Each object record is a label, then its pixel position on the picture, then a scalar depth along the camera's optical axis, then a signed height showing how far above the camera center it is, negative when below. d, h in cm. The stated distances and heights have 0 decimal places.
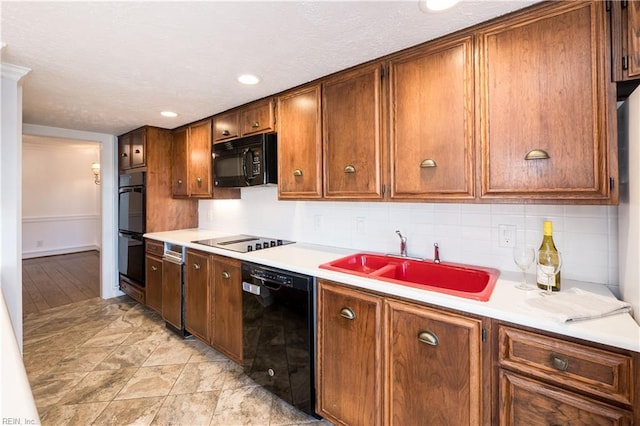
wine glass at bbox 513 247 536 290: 137 -22
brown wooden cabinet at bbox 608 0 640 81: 108 +64
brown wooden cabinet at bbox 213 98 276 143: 241 +83
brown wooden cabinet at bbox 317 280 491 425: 121 -71
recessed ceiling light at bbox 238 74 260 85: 201 +95
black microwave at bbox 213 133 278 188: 238 +45
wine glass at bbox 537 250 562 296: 130 -25
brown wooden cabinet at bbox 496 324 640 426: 93 -59
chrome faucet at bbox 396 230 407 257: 197 -23
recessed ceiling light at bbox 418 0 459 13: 125 +90
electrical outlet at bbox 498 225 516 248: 163 -13
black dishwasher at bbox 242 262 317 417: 174 -76
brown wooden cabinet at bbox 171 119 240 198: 305 +56
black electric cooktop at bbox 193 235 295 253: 241 -26
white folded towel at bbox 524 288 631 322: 103 -36
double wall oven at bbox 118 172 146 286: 343 -13
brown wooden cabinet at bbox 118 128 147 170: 340 +81
